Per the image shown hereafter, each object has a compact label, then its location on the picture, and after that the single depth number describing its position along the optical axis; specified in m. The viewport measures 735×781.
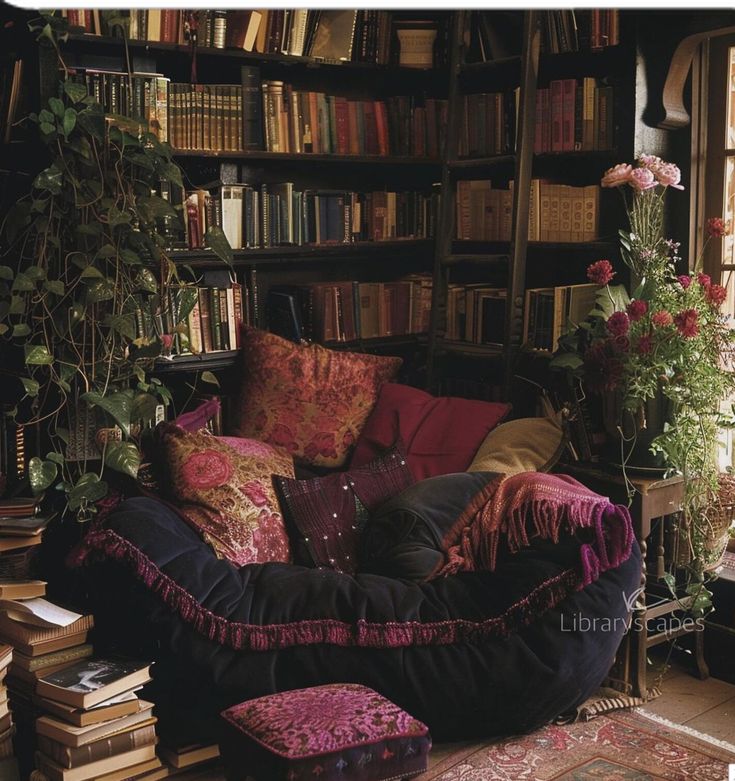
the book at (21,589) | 2.69
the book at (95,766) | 2.44
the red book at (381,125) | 3.94
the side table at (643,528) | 3.02
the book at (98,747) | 2.45
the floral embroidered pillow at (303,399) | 3.43
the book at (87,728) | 2.43
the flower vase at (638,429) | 3.03
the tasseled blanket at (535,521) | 2.72
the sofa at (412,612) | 2.59
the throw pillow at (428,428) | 3.31
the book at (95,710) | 2.44
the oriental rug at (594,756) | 2.58
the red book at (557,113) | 3.61
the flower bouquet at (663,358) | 2.92
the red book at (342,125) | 3.81
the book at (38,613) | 2.62
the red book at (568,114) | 3.56
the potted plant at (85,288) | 2.93
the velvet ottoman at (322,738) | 2.10
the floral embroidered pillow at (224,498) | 2.94
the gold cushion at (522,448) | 3.16
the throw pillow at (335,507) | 3.03
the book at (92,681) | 2.45
